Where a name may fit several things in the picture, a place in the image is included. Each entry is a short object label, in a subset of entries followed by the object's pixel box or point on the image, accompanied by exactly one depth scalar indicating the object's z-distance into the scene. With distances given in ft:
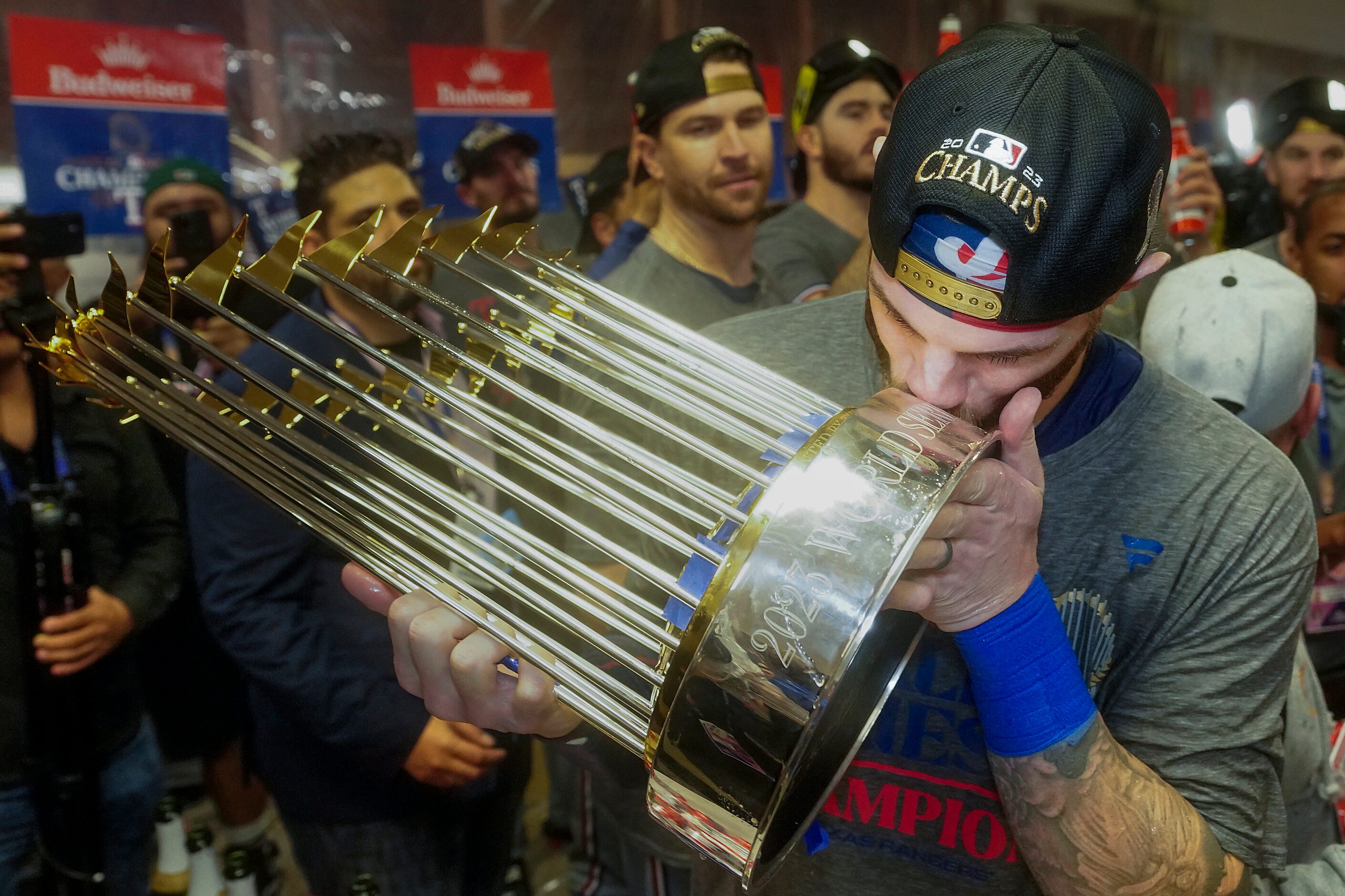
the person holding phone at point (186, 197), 7.56
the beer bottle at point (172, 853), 5.57
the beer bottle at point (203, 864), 5.34
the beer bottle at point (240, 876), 5.22
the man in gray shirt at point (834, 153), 7.98
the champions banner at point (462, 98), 10.29
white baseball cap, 4.02
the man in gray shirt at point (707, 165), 6.42
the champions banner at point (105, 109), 7.57
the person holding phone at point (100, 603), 5.39
